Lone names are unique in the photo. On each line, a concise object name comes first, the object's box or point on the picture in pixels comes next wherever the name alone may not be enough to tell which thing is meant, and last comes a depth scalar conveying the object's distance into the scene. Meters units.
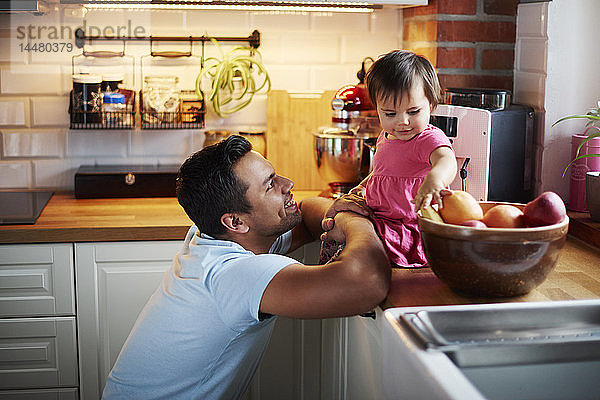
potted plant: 2.03
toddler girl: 1.70
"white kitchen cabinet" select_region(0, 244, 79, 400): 2.26
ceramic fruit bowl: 1.36
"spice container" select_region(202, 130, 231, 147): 2.73
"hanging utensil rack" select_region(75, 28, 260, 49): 2.72
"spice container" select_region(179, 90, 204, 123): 2.68
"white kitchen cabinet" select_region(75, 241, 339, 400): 2.27
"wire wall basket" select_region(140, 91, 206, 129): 2.66
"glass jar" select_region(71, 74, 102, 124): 2.62
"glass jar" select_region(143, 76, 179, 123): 2.66
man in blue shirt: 1.50
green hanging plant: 2.72
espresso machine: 2.06
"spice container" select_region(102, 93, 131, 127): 2.62
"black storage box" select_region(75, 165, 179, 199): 2.62
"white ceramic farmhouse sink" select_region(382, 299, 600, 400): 1.21
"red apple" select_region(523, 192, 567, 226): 1.43
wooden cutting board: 2.78
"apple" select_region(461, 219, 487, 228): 1.41
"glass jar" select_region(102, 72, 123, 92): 2.69
